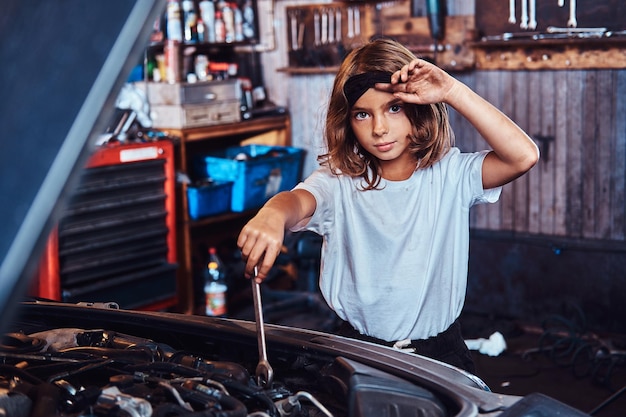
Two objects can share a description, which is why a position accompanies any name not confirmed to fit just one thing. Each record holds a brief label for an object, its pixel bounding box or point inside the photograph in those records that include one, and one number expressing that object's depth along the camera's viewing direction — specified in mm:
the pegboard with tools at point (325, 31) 4938
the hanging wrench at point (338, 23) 4992
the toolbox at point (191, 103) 4562
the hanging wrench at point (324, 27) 5035
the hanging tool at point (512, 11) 4348
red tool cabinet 3963
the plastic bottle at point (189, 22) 4836
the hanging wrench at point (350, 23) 4957
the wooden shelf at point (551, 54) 4121
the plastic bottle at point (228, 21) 5062
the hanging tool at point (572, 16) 4180
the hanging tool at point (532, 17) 4301
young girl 1969
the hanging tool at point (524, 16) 4312
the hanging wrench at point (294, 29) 5168
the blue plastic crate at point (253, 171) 4828
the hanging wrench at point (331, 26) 5012
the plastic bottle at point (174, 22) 4754
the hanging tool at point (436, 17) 4520
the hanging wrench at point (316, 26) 5070
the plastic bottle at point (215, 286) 4598
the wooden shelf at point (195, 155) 4594
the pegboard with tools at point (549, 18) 4086
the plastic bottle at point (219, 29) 5012
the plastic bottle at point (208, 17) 4922
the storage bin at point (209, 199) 4629
